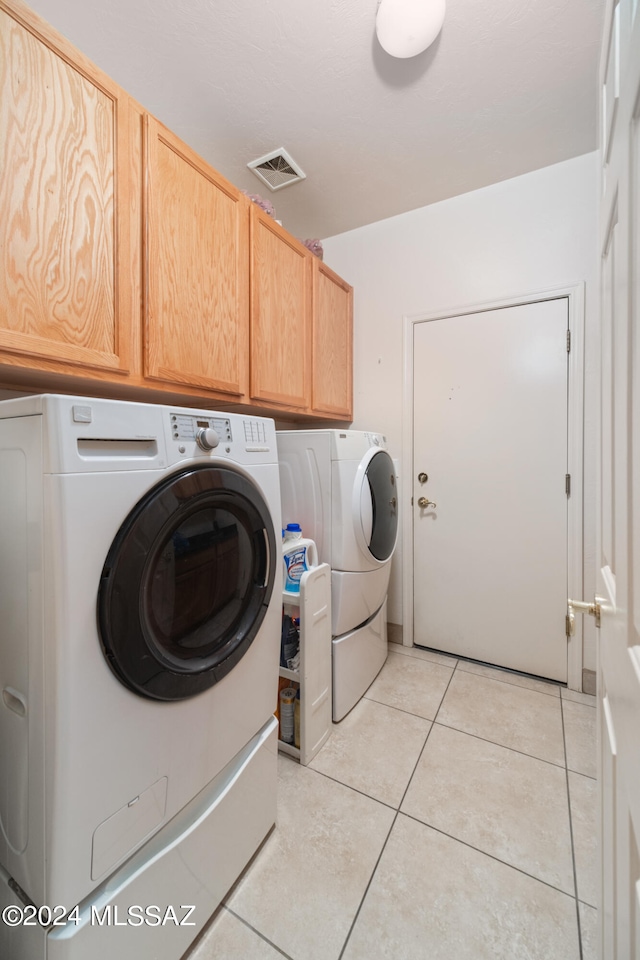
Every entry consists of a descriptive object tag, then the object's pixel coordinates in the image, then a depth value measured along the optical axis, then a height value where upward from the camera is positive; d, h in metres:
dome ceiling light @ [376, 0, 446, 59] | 1.13 +1.43
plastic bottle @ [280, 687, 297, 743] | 1.47 -0.94
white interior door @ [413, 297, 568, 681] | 1.90 -0.03
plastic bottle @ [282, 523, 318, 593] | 1.46 -0.31
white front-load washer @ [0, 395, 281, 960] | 0.62 -0.35
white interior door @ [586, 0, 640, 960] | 0.44 -0.02
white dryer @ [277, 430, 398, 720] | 1.61 -0.17
